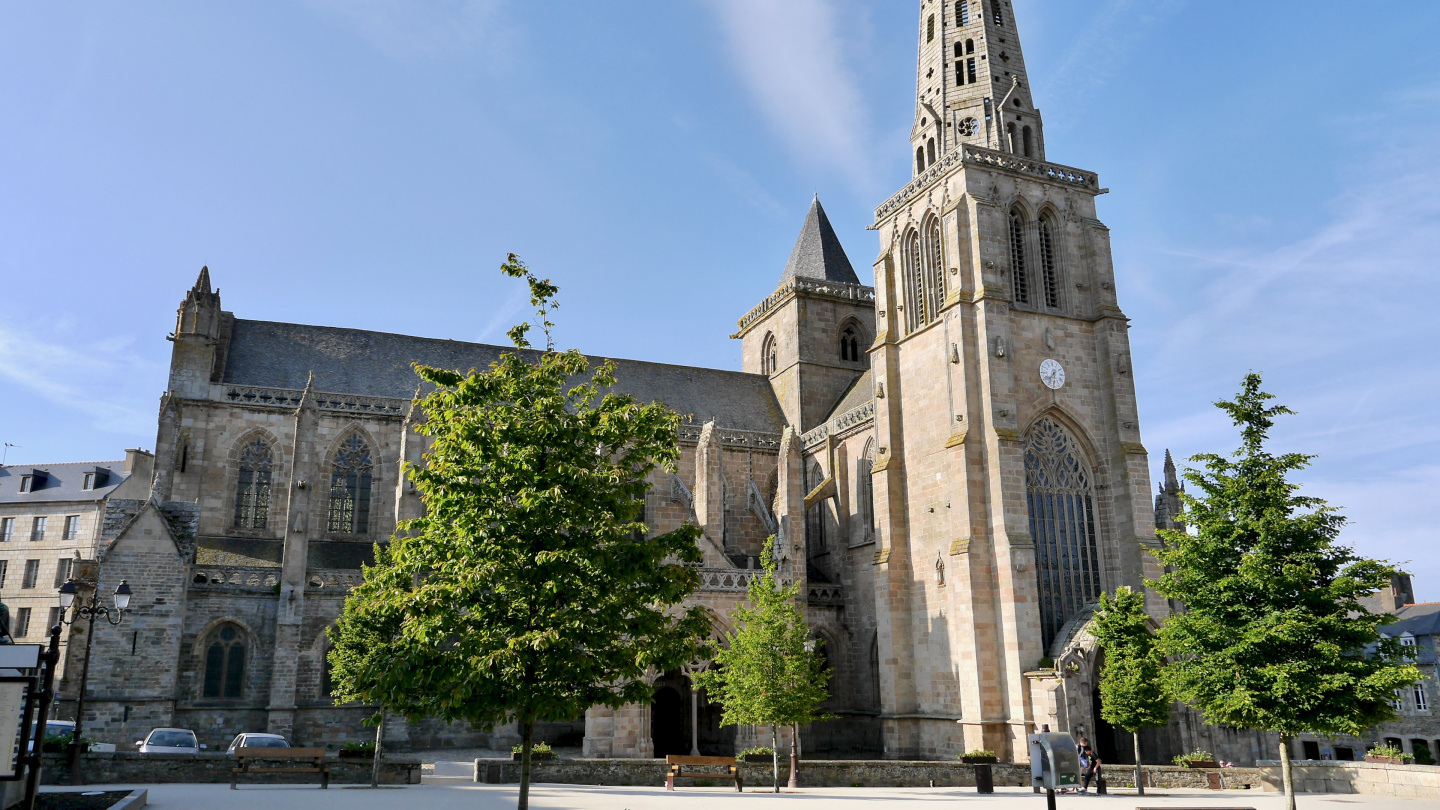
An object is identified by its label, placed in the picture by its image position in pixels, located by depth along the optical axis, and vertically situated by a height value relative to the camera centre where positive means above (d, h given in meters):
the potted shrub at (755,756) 26.92 -2.41
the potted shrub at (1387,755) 28.45 -2.74
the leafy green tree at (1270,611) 19.50 +0.96
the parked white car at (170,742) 25.23 -1.81
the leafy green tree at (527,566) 13.14 +1.32
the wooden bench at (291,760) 21.20 -1.99
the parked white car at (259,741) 26.22 -1.87
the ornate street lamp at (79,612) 19.69 +1.27
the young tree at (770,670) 26.98 -0.16
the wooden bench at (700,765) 24.45 -2.42
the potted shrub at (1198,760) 27.36 -2.70
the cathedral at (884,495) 30.56 +5.95
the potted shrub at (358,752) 24.64 -2.02
